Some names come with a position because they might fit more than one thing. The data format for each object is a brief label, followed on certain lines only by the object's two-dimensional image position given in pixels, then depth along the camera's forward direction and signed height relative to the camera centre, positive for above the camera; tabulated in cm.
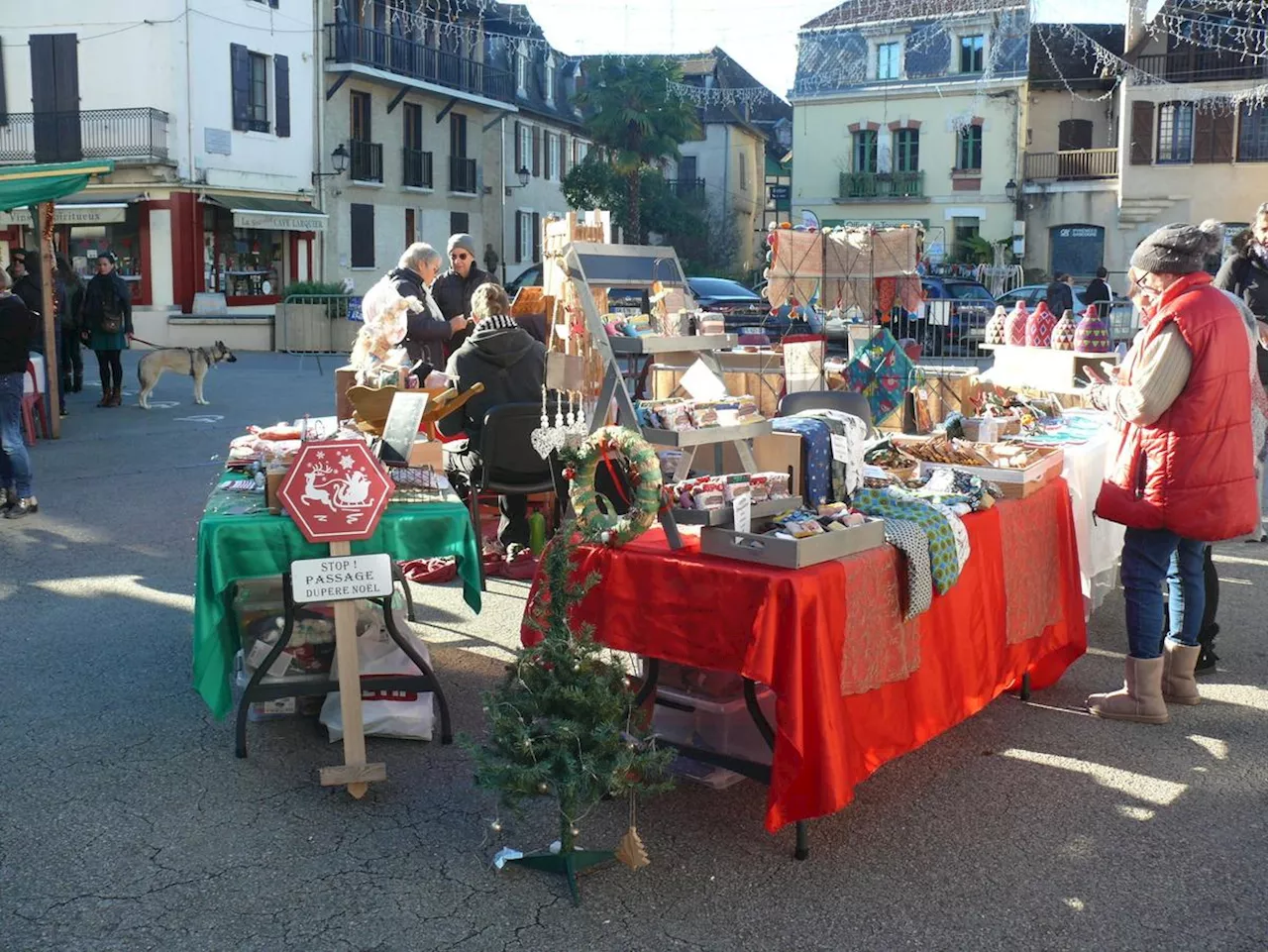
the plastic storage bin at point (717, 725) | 414 -127
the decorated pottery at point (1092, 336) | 759 -10
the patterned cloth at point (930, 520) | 418 -63
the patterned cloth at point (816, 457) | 428 -44
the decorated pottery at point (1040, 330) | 823 -7
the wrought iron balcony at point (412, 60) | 3022 +609
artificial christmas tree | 355 -109
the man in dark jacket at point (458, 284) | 953 +22
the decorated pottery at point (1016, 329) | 836 -7
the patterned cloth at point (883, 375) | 698 -30
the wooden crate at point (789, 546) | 378 -65
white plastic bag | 473 -136
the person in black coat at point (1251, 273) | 728 +24
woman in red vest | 459 -37
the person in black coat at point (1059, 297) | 2059 +31
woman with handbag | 1453 -9
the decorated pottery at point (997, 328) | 890 -7
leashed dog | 1497 -57
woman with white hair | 816 +1
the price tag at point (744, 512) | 392 -56
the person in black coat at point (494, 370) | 715 -29
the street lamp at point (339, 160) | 3003 +345
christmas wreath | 386 -48
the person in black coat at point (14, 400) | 847 -54
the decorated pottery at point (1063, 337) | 793 -11
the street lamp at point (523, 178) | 3812 +383
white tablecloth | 574 -89
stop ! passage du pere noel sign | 427 -83
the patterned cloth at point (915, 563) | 407 -73
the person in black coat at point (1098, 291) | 2208 +44
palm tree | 3712 +559
